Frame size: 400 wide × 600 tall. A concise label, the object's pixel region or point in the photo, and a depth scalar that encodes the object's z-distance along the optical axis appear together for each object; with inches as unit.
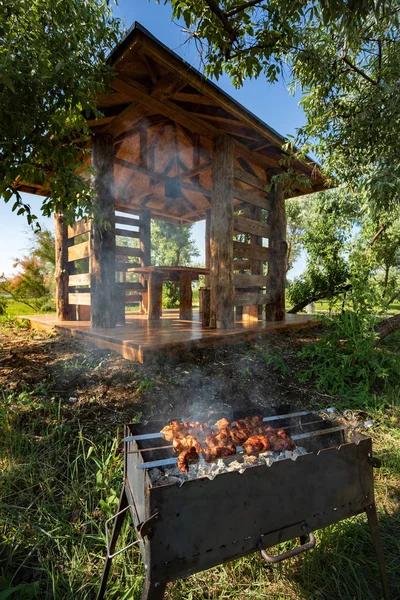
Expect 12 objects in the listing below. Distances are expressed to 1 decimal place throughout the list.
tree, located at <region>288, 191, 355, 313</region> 290.2
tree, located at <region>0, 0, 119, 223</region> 80.2
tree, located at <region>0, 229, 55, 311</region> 359.9
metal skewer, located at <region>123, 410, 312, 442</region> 56.0
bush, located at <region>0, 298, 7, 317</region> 174.8
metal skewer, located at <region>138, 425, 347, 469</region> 47.2
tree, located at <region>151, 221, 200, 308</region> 674.8
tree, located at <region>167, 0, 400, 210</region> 102.8
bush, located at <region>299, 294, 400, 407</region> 131.8
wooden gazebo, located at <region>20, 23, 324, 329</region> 152.4
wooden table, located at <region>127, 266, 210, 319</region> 217.4
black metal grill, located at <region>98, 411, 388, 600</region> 41.1
